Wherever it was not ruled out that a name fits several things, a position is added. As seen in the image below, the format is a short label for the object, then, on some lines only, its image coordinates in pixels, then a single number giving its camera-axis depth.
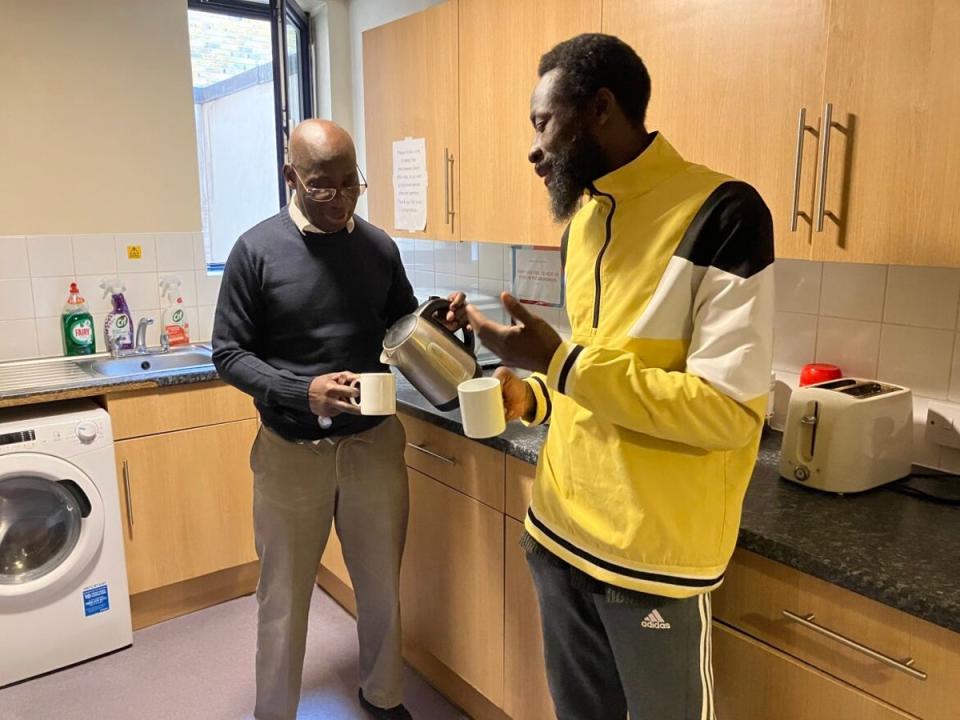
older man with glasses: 1.69
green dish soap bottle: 2.70
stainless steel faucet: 2.84
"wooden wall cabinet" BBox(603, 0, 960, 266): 1.14
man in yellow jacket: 1.05
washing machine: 2.17
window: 3.07
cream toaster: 1.41
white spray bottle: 2.91
